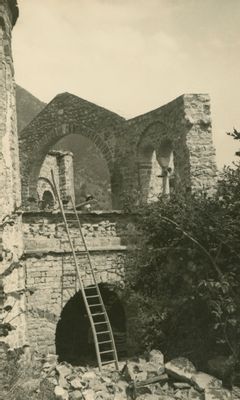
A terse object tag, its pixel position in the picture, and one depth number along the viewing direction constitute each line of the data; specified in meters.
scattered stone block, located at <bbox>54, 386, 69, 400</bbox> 7.72
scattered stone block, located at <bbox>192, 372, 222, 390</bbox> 8.12
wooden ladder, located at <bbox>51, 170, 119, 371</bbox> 9.45
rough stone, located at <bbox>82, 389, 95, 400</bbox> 7.75
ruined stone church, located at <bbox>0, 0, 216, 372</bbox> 9.11
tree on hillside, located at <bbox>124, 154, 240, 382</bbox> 9.51
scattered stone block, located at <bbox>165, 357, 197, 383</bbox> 8.39
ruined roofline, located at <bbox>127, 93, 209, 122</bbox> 12.29
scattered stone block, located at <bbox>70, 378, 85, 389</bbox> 8.09
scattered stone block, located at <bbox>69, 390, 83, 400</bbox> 7.79
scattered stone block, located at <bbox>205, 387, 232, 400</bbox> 7.84
